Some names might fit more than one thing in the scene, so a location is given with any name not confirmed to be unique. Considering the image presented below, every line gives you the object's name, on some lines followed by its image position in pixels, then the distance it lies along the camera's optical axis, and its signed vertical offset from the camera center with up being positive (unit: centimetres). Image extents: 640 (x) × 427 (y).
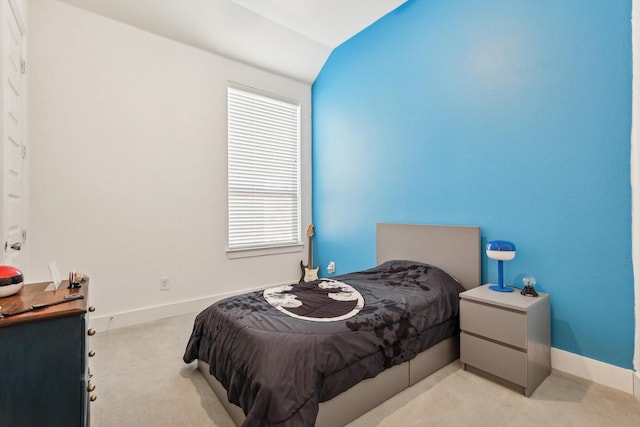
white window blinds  375 +53
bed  138 -74
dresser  102 -54
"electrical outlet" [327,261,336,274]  410 -75
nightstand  183 -80
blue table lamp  219 -30
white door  179 +48
